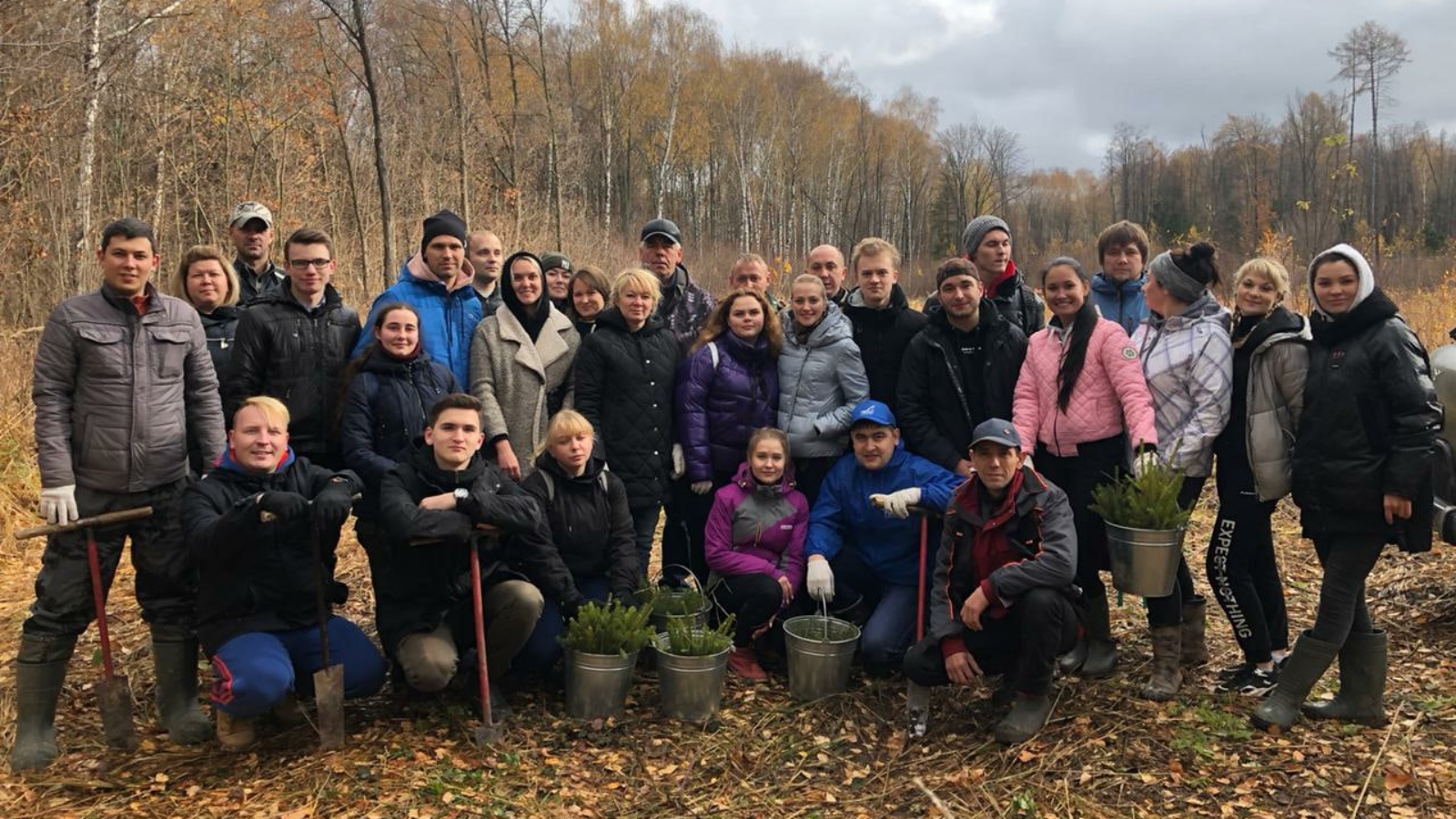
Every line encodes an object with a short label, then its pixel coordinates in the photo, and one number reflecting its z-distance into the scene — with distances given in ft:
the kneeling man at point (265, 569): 11.21
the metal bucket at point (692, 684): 12.96
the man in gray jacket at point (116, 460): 11.59
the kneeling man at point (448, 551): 12.16
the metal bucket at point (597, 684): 12.77
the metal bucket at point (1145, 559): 12.07
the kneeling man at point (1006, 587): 12.21
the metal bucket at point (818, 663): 13.71
